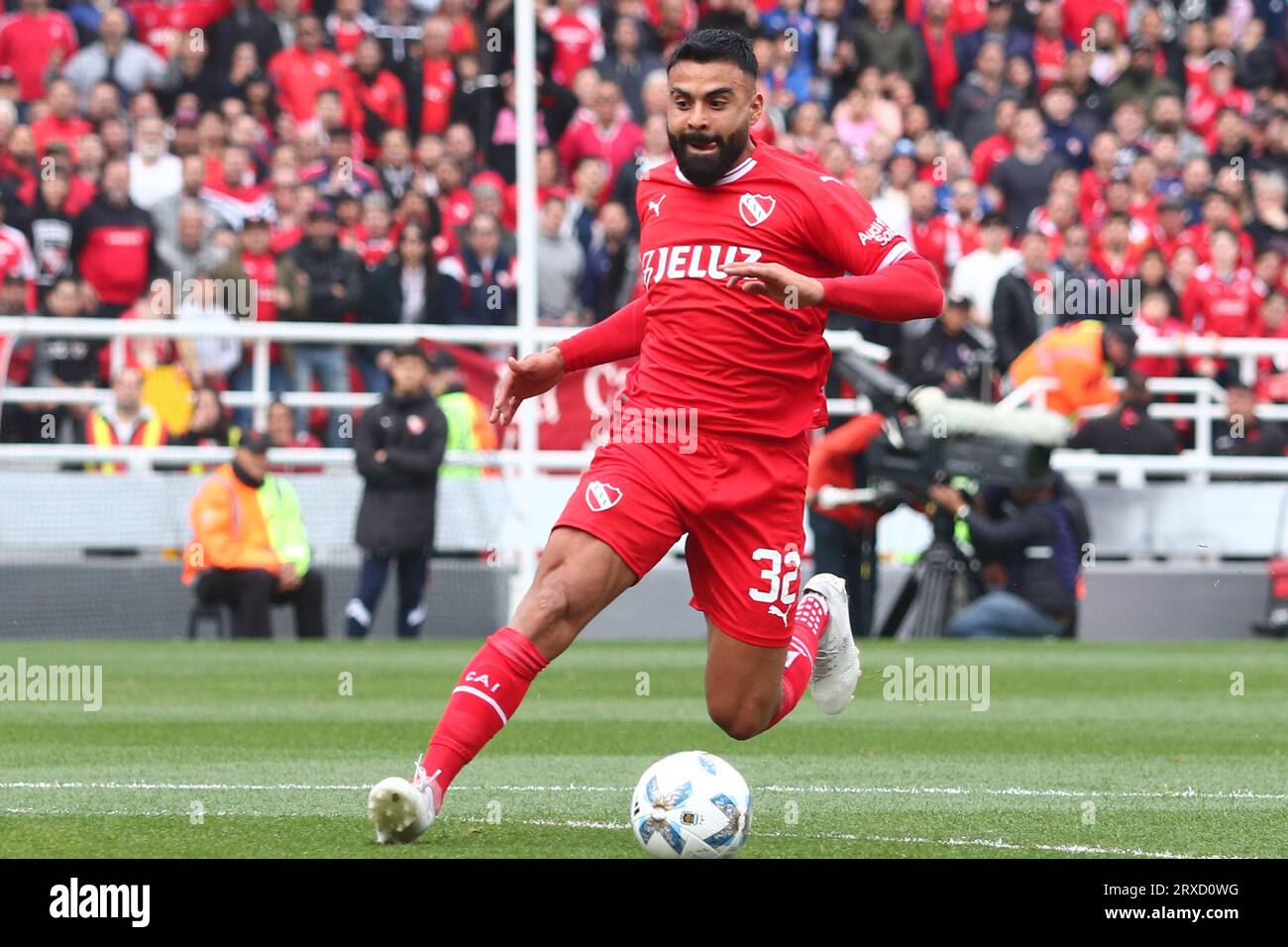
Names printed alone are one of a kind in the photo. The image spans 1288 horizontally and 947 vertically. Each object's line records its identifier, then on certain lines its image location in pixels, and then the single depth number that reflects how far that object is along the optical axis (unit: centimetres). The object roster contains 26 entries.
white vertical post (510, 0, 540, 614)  1738
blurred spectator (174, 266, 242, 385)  1809
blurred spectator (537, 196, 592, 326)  1989
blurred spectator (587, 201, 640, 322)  1972
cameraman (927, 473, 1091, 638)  1677
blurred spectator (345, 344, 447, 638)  1677
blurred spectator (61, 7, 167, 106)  2088
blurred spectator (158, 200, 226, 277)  1881
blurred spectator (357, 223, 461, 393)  1888
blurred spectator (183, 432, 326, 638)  1652
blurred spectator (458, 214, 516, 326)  1944
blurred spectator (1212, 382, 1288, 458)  1870
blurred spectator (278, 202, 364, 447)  1870
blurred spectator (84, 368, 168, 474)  1734
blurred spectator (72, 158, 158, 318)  1859
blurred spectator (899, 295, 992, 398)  1828
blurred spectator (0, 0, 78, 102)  2080
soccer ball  688
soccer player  707
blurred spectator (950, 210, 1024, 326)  1977
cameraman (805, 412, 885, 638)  1680
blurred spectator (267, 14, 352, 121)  2120
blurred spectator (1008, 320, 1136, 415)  1823
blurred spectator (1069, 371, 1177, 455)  1853
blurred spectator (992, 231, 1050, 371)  1867
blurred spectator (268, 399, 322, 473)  1752
